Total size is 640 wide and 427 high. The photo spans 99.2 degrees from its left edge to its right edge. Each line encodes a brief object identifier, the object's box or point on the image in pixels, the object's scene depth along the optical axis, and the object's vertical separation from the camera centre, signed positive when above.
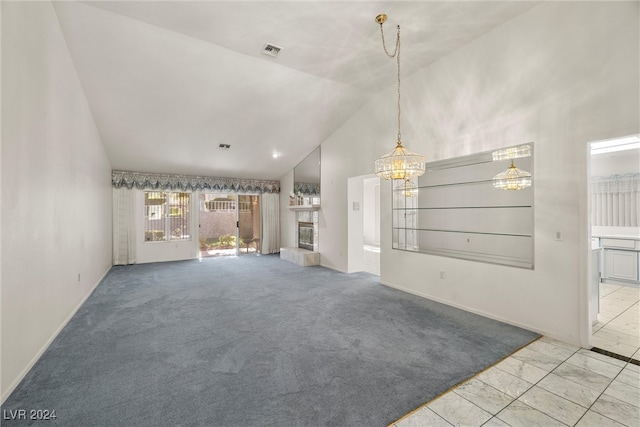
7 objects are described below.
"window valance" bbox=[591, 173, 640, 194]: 4.60 +0.51
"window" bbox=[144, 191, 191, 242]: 7.64 -0.04
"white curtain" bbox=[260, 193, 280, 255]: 9.00 -0.30
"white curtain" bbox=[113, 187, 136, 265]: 7.07 -0.32
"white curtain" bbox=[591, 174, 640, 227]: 4.63 +0.21
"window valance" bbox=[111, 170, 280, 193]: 7.23 +0.94
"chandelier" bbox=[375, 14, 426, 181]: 2.83 +0.51
